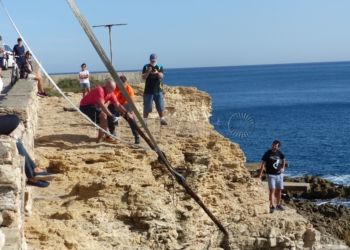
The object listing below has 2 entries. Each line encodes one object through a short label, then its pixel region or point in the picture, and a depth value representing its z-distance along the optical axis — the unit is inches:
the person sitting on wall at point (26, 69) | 589.0
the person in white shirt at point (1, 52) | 772.7
